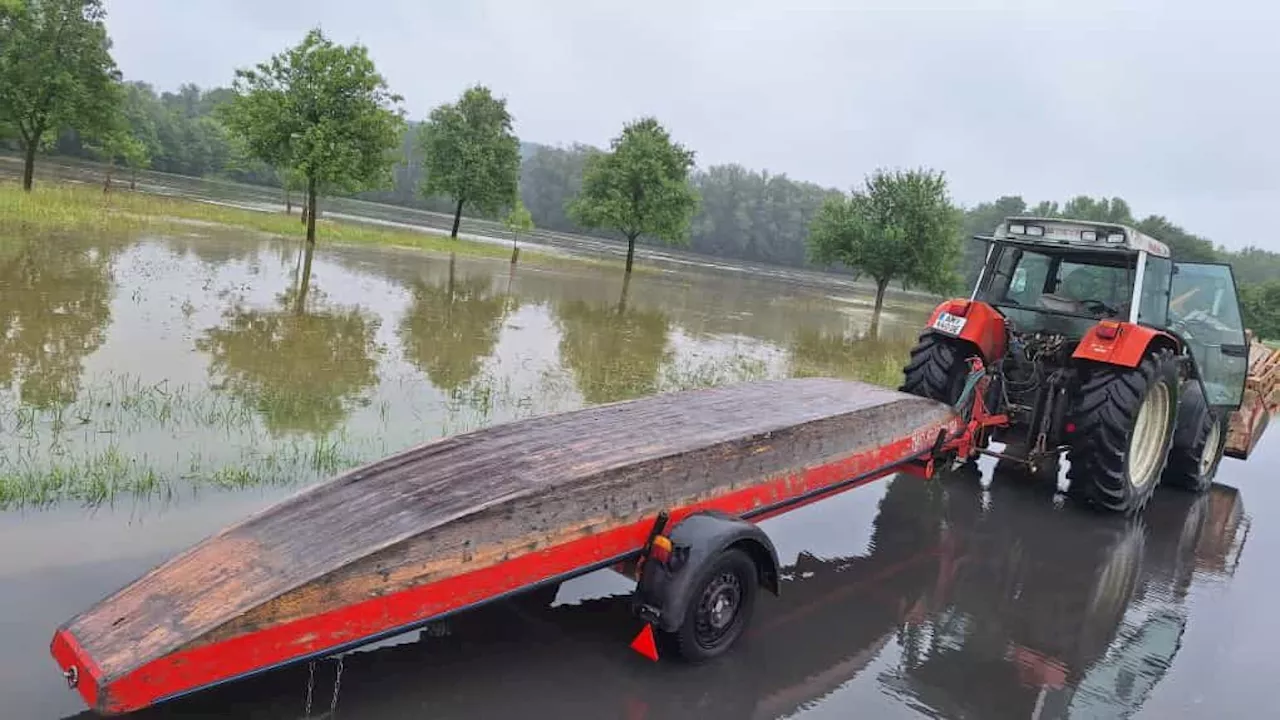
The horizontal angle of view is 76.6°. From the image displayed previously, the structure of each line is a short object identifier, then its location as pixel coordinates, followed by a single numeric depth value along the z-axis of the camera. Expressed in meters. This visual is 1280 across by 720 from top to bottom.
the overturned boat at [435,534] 2.72
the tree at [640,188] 33.97
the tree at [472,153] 35.22
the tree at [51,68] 23.91
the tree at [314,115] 24.34
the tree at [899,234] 32.69
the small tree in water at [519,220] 34.38
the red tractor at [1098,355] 6.56
